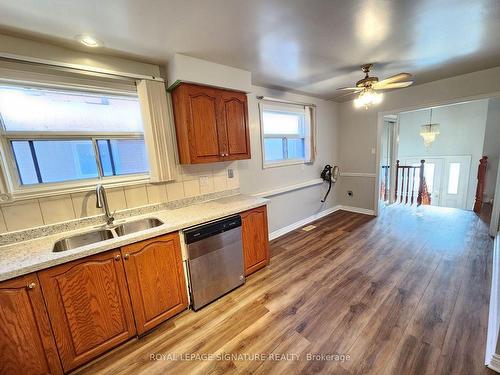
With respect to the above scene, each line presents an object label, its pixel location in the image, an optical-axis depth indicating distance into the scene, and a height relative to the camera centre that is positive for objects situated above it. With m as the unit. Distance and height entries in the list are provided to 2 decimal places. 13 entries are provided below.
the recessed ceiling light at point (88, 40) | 1.51 +0.95
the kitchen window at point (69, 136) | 1.59 +0.26
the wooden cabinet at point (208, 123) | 2.05 +0.36
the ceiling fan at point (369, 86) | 2.34 +0.69
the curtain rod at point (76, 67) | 1.46 +0.79
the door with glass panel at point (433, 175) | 5.91 -0.98
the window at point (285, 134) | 3.23 +0.30
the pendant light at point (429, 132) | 4.70 +0.23
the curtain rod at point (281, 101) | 2.98 +0.81
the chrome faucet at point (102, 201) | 1.74 -0.31
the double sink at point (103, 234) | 1.64 -0.61
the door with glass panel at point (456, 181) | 5.44 -1.12
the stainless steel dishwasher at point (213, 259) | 1.83 -0.98
